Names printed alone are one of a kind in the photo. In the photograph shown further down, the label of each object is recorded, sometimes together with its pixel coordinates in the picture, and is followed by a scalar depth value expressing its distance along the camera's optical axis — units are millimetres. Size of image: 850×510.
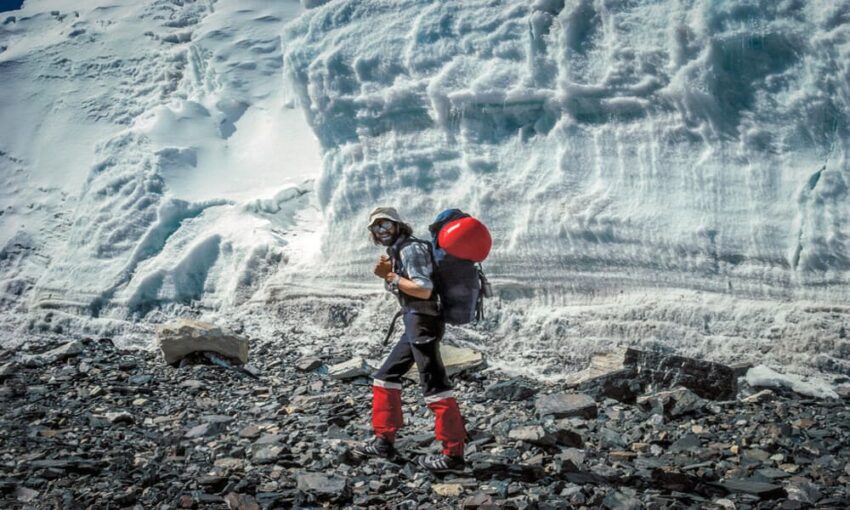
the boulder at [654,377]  6547
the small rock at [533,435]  5336
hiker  4906
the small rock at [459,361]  7332
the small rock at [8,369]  7781
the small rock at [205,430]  5816
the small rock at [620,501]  4297
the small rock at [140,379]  7373
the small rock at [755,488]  4434
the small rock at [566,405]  6051
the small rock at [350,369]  7379
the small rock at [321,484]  4531
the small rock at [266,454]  5160
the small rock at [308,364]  7652
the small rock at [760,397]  6336
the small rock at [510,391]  6695
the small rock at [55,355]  8305
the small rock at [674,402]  6023
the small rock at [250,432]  5730
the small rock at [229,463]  5047
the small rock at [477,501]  4320
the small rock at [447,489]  4594
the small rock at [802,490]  4410
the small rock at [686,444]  5336
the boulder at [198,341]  7844
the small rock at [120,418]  6184
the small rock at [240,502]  4328
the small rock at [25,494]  4523
